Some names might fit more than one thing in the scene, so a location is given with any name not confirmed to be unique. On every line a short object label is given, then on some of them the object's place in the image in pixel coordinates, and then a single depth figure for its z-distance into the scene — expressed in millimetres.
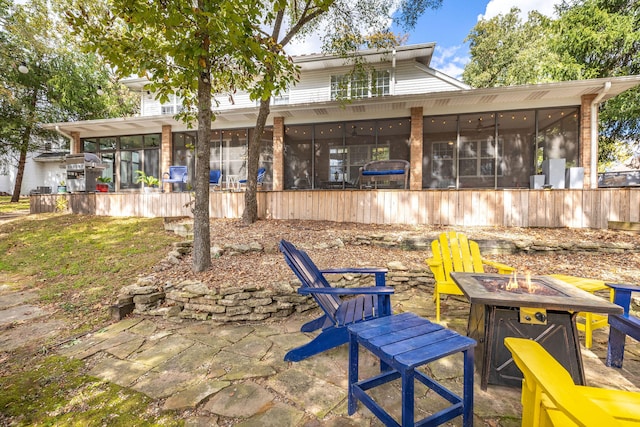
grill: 8516
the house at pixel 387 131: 7766
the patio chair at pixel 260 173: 8812
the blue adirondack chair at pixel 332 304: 2207
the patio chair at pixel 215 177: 8672
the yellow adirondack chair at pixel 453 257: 3238
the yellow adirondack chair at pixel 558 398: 952
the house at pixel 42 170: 19000
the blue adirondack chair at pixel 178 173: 8844
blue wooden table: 1411
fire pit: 1895
